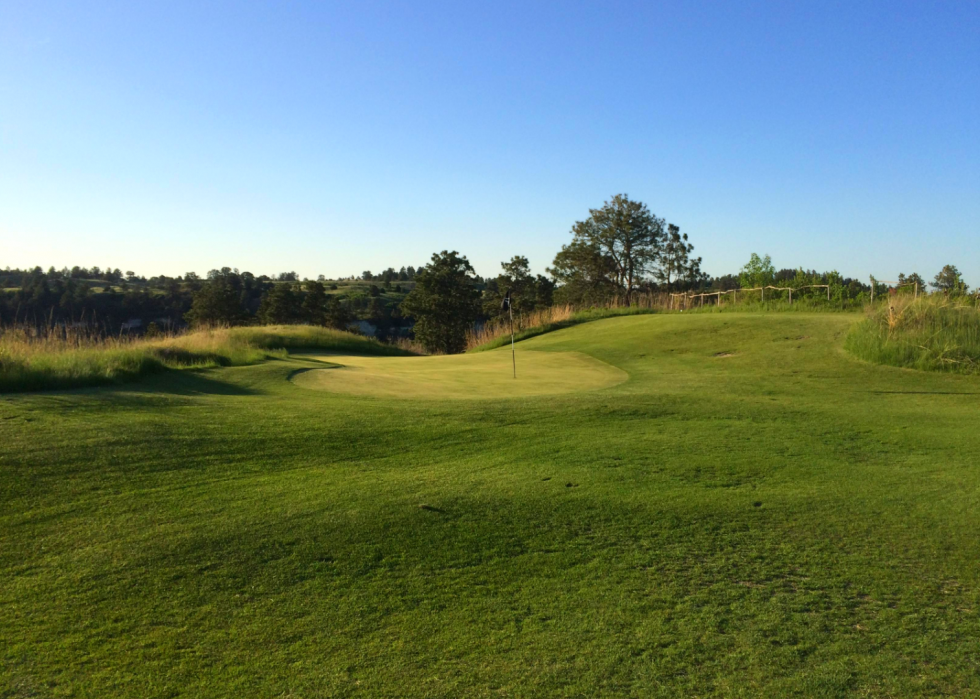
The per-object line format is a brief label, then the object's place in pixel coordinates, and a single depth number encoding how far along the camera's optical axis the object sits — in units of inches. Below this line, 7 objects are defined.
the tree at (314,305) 2385.6
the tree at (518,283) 2719.0
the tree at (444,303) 2338.8
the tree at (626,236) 2447.1
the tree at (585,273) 2477.9
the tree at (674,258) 2522.1
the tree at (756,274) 1879.9
